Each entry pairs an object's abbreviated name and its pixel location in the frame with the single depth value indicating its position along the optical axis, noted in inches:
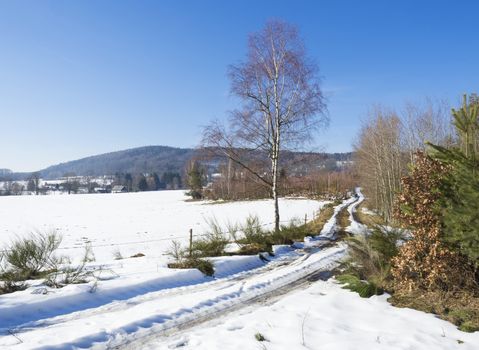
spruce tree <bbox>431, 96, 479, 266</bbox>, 259.6
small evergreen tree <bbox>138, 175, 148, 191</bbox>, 6289.4
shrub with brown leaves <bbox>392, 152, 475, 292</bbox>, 300.0
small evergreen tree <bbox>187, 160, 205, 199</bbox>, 2992.1
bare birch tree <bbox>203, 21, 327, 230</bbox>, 645.9
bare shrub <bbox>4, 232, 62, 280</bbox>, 378.9
